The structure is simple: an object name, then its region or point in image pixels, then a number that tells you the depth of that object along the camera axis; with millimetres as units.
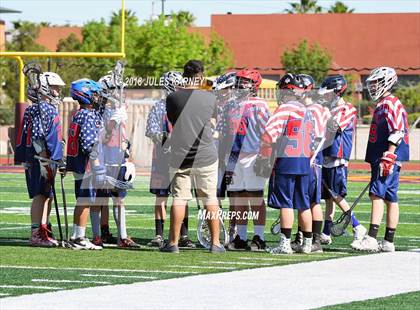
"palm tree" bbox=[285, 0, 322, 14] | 104750
